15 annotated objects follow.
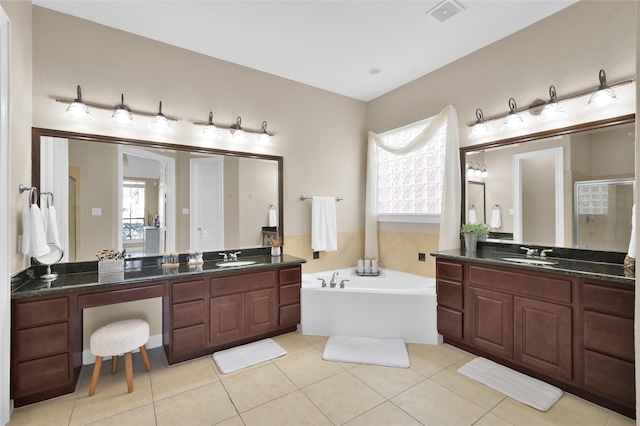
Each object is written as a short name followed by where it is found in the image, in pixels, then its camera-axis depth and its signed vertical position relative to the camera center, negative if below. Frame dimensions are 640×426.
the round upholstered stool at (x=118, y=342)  2.11 -0.94
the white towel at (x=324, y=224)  3.75 -0.14
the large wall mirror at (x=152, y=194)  2.46 +0.19
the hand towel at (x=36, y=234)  2.08 -0.14
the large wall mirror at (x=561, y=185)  2.24 +0.24
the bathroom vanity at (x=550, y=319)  1.84 -0.79
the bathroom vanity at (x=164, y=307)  1.95 -0.77
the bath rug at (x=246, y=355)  2.48 -1.27
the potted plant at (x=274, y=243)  3.38 -0.35
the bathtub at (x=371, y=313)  2.89 -1.01
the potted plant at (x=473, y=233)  2.96 -0.20
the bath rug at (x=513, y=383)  2.01 -1.27
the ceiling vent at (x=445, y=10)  2.35 +1.66
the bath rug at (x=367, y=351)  2.53 -1.25
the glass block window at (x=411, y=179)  3.53 +0.44
